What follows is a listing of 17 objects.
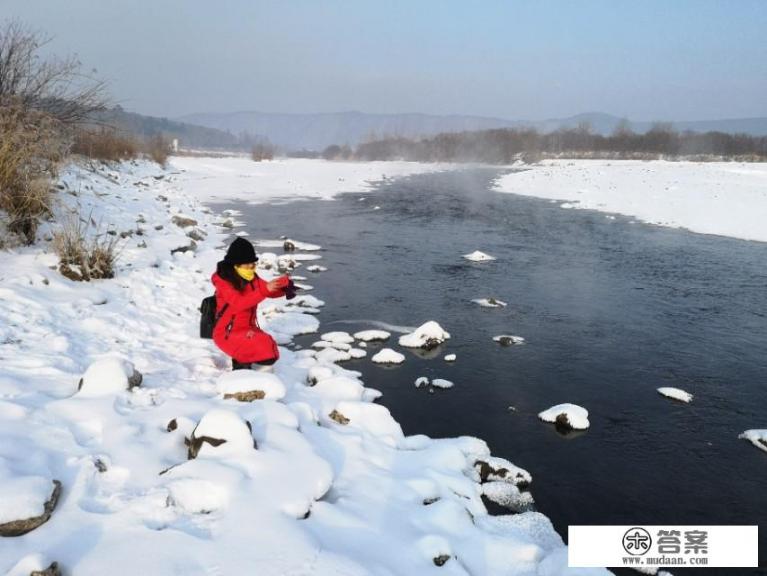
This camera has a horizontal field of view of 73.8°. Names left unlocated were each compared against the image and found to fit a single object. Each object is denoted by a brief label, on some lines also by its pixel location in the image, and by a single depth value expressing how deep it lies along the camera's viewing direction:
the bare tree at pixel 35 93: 8.17
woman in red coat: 4.78
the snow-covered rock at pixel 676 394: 5.93
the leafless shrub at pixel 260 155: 70.34
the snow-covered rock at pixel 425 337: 7.13
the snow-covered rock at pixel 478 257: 12.55
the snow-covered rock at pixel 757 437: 5.06
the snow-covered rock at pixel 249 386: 4.43
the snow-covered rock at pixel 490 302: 8.95
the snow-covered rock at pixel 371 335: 7.34
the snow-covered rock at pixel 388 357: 6.61
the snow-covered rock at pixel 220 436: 3.44
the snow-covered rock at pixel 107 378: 4.09
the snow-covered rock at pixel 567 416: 5.28
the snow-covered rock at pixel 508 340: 7.34
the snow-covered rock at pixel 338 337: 7.16
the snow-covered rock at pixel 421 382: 6.04
